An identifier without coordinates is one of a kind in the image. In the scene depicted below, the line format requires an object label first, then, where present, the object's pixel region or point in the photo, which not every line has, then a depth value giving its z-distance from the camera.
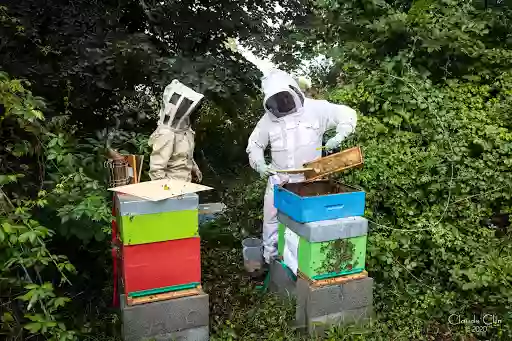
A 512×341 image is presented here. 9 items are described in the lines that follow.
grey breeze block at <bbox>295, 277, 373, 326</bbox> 3.46
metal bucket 4.46
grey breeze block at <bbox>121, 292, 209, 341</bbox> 3.16
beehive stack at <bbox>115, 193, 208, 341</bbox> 3.07
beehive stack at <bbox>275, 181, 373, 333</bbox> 3.38
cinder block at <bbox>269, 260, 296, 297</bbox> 3.78
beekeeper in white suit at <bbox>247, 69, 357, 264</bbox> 4.02
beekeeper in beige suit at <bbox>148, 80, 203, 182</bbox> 3.59
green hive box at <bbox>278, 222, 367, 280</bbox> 3.41
